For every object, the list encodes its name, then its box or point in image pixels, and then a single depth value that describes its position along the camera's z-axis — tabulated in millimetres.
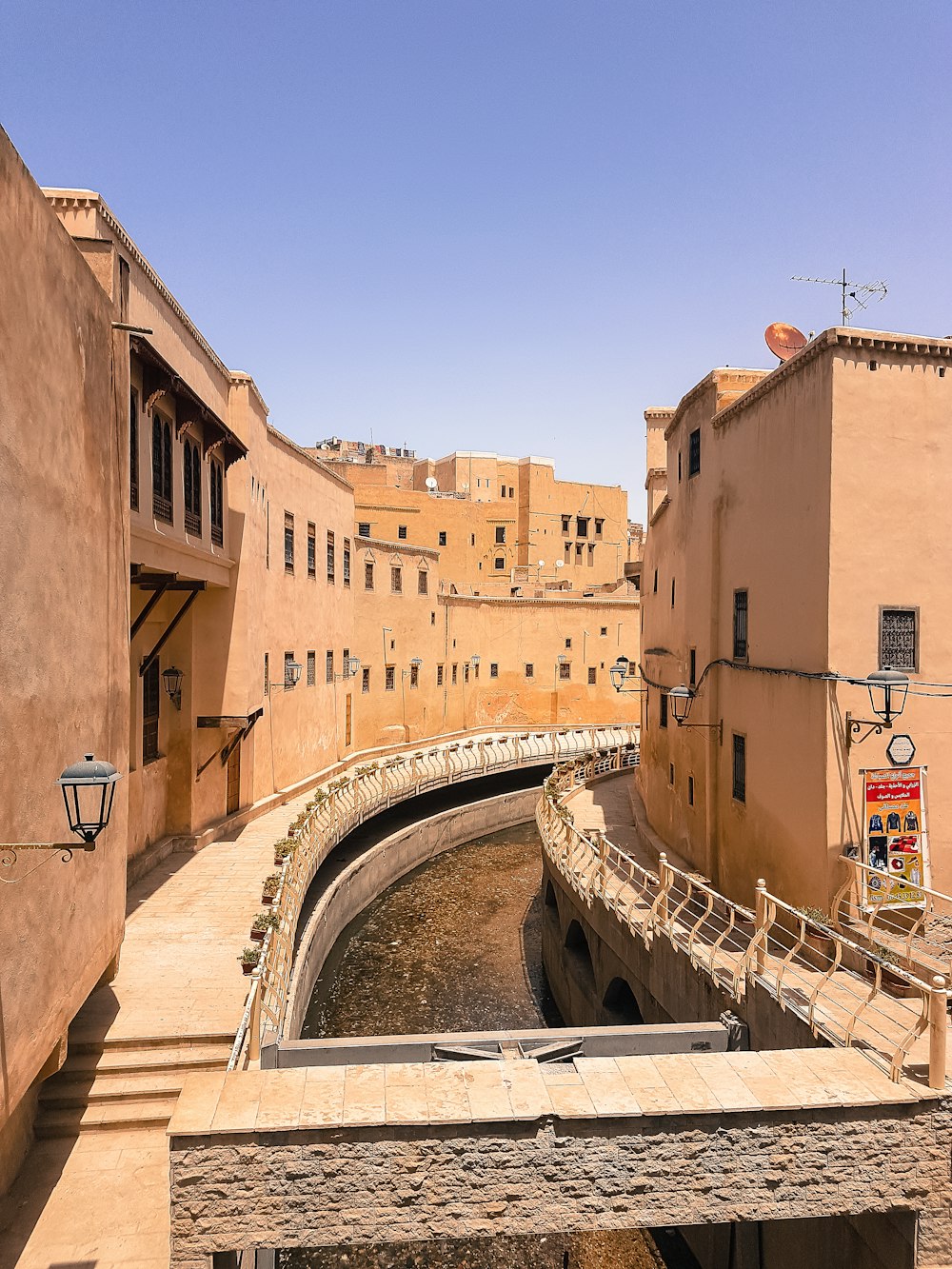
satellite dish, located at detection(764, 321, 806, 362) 16672
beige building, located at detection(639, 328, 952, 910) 10516
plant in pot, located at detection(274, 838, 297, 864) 15062
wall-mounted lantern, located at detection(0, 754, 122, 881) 6000
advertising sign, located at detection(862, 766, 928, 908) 10469
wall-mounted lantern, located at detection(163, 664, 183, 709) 17094
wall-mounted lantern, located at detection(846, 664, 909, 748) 10100
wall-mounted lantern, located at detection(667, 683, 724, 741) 14342
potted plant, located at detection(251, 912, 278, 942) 11156
